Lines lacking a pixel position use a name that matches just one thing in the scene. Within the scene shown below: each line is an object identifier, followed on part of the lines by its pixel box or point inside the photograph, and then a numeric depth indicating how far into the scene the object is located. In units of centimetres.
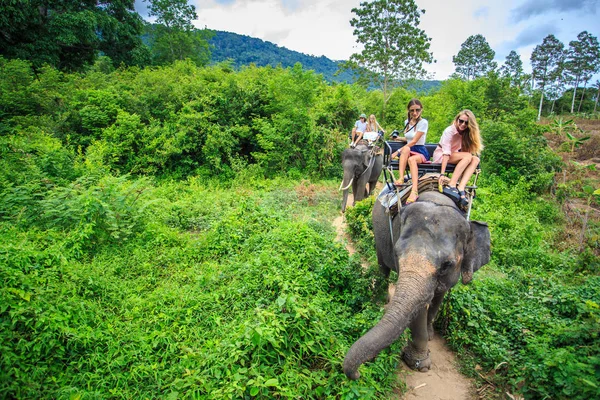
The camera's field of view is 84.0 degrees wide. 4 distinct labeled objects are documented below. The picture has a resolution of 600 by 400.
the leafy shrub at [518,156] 1098
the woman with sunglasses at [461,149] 413
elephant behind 917
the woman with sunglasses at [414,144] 461
